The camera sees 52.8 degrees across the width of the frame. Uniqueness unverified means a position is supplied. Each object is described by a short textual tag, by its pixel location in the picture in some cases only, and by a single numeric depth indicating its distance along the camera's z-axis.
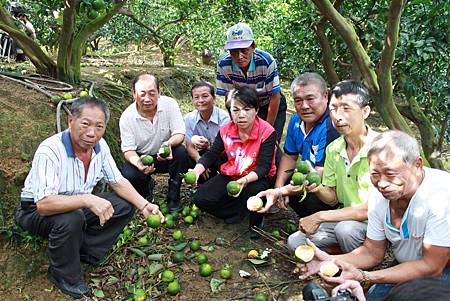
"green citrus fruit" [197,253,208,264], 3.75
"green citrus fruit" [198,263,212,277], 3.61
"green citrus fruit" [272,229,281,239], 4.02
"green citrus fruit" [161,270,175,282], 3.49
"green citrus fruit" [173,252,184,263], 3.77
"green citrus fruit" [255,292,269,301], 3.17
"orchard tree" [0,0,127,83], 5.22
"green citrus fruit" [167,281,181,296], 3.39
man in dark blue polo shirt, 3.66
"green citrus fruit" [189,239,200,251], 3.94
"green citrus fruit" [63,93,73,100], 5.00
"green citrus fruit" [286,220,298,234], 4.20
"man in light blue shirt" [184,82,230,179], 4.59
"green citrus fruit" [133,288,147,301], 3.25
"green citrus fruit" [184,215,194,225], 4.35
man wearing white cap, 4.29
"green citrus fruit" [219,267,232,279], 3.58
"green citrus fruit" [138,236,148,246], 3.93
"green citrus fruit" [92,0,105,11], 3.89
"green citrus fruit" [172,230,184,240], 4.02
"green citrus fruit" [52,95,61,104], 4.88
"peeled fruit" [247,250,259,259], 3.83
